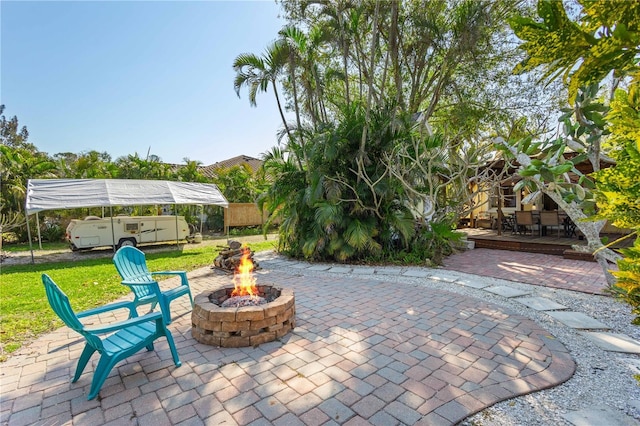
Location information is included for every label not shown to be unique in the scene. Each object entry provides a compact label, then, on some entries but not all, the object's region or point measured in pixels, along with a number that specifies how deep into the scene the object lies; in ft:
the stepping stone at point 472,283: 20.03
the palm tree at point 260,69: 27.96
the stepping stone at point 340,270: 24.45
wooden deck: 29.96
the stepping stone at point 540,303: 15.83
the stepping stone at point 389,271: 23.75
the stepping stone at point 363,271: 24.04
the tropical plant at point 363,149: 26.43
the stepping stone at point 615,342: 11.34
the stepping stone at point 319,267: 25.80
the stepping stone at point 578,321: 13.48
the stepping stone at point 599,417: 7.52
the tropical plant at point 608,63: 3.30
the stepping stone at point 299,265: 26.75
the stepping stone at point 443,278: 21.40
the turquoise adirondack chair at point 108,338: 8.53
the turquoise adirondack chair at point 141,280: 13.00
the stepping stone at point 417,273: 22.84
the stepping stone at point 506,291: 18.11
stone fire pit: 11.84
